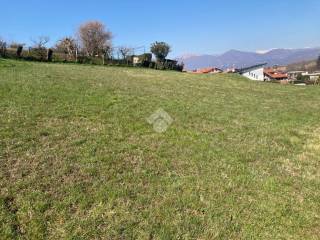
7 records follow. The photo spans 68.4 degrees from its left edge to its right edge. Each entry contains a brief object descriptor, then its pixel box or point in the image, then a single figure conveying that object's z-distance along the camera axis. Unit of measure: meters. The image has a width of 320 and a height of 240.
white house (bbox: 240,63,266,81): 47.33
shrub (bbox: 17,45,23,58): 18.09
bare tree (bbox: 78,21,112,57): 39.57
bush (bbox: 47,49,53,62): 18.99
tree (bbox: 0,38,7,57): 17.21
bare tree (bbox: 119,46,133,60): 25.01
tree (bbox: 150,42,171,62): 34.61
